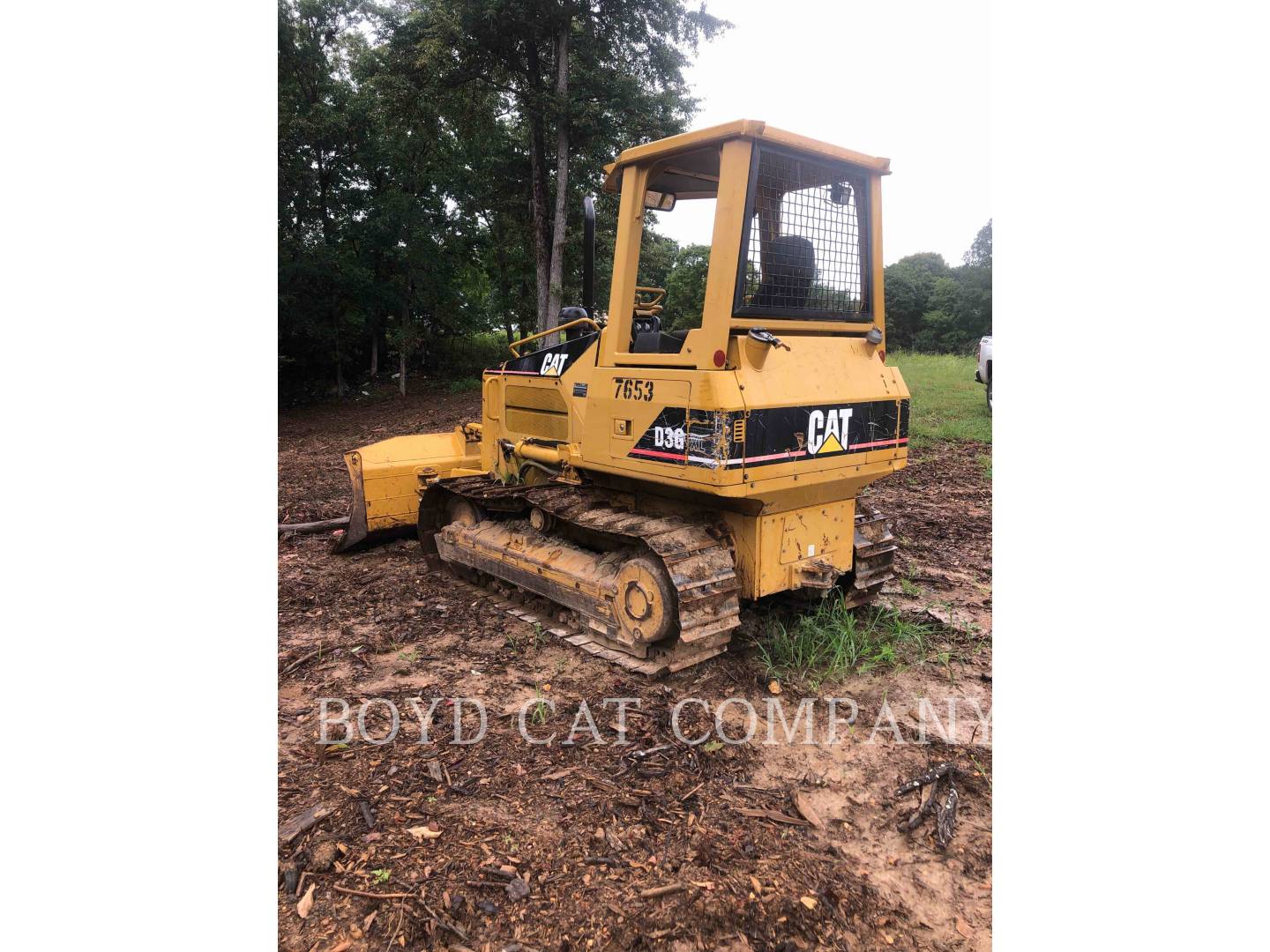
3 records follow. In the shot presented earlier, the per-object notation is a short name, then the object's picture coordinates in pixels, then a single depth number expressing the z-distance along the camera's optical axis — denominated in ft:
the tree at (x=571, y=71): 47.60
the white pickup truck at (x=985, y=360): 44.88
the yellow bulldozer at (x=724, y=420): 12.84
